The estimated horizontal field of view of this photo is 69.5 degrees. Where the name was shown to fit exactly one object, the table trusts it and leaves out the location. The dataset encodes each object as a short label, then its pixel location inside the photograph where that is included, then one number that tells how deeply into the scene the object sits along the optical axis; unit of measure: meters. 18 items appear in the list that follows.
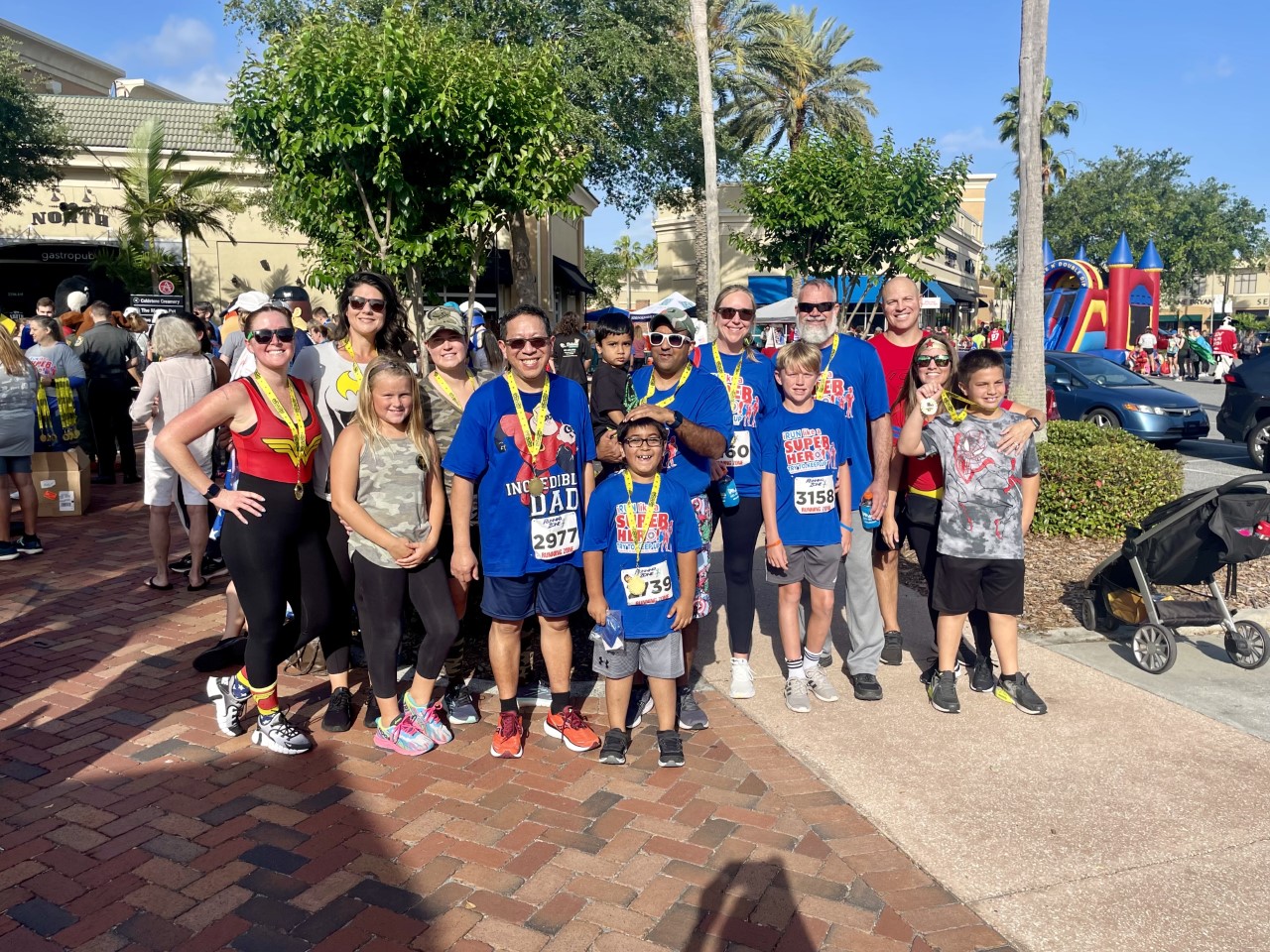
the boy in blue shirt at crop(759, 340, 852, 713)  4.26
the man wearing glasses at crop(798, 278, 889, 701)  4.46
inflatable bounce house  28.56
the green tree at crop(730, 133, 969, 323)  18.64
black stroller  4.55
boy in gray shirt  4.25
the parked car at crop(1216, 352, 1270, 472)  11.45
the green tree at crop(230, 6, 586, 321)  8.71
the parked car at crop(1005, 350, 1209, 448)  13.08
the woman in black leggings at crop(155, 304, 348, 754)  3.67
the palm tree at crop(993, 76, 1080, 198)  45.59
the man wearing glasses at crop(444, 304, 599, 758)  3.72
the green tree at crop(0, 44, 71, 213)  20.08
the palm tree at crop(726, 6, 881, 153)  32.19
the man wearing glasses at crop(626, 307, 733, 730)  3.98
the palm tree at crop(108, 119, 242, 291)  19.80
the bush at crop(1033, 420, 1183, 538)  7.16
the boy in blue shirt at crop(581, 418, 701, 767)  3.73
